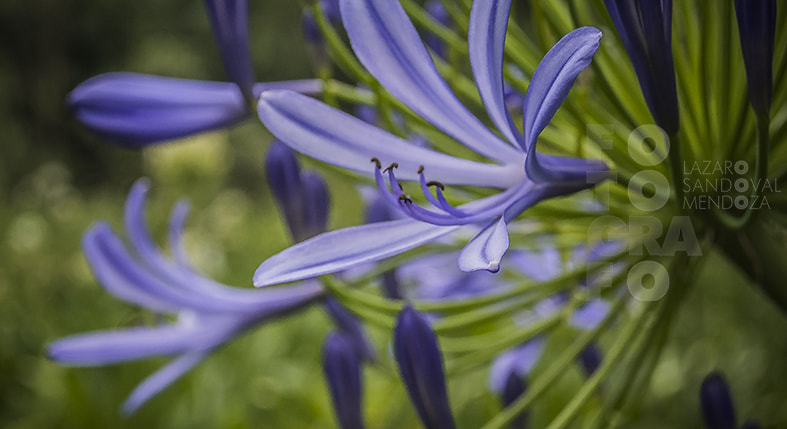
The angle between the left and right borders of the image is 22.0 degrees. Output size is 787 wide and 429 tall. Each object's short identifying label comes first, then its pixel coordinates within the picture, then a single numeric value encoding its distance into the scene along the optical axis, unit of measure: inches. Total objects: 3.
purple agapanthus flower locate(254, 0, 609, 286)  8.8
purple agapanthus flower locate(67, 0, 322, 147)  10.2
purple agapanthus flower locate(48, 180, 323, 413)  10.7
